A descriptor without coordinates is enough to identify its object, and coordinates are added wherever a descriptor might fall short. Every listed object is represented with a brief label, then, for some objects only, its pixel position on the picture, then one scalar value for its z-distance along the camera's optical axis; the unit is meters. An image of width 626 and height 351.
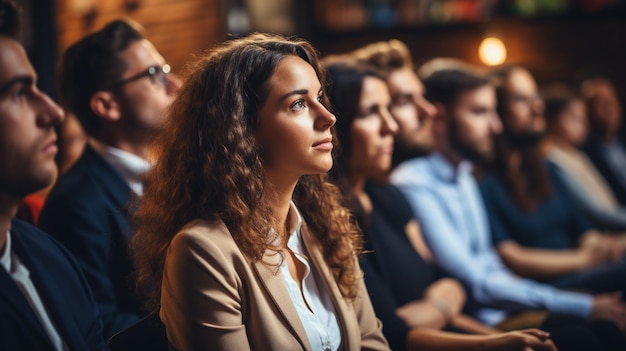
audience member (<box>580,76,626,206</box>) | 5.00
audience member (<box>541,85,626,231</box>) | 4.32
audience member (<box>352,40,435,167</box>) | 2.79
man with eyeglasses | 1.89
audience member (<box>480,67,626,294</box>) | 3.31
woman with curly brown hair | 1.42
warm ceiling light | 5.88
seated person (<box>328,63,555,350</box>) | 2.23
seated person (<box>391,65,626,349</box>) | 2.75
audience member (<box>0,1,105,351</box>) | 1.51
